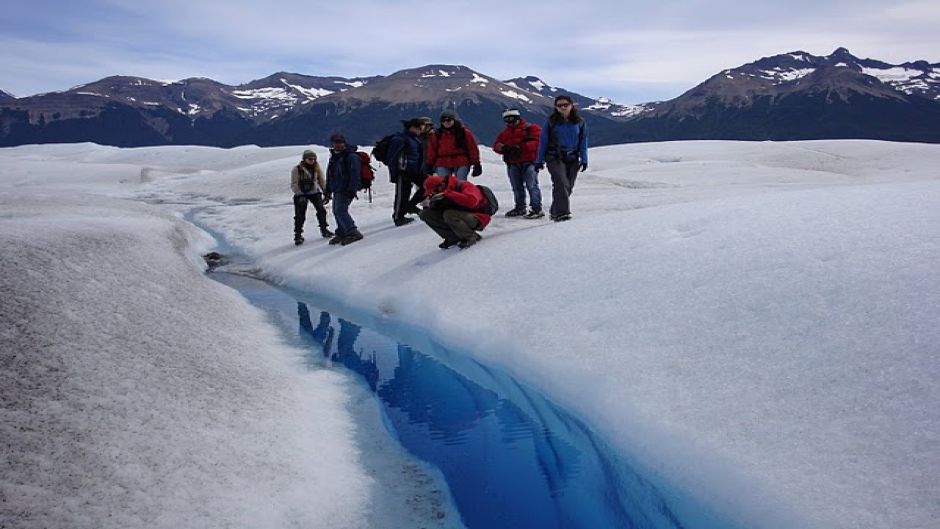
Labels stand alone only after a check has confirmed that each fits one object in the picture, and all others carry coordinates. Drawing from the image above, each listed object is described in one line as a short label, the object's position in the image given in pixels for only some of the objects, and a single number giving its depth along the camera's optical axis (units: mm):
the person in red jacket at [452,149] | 11586
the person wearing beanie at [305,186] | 13070
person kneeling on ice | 9781
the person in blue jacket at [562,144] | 10594
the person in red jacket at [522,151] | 11617
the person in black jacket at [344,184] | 12547
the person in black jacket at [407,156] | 12516
